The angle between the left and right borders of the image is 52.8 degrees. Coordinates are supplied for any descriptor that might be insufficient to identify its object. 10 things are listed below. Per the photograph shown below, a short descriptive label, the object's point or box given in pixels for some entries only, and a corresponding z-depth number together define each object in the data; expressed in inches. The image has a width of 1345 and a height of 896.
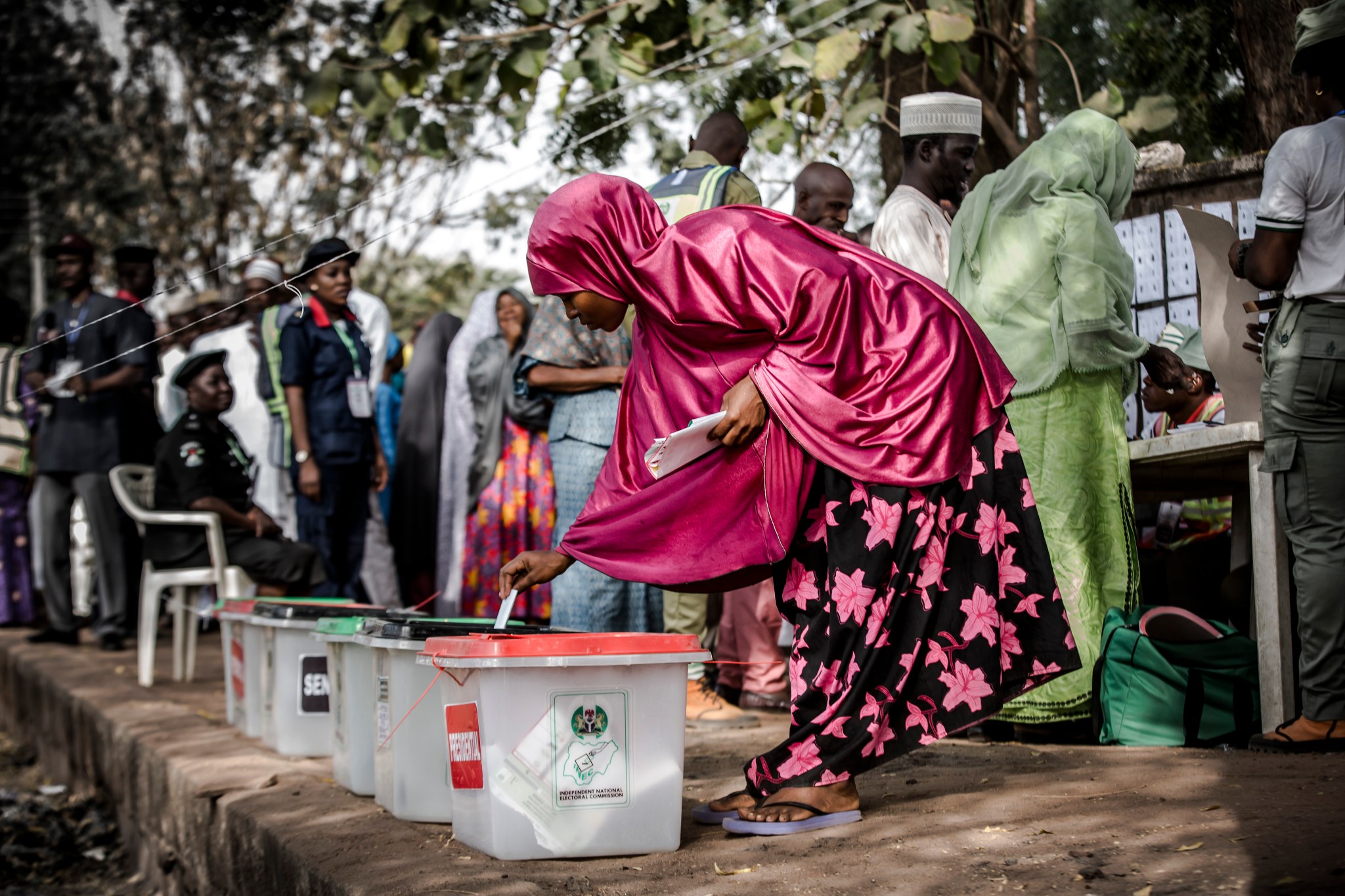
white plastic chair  259.4
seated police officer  259.4
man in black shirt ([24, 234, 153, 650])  308.2
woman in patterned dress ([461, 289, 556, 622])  261.1
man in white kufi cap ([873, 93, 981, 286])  178.7
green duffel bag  158.4
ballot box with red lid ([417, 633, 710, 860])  114.1
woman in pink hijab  122.0
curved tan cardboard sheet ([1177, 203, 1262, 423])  171.2
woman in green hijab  166.9
